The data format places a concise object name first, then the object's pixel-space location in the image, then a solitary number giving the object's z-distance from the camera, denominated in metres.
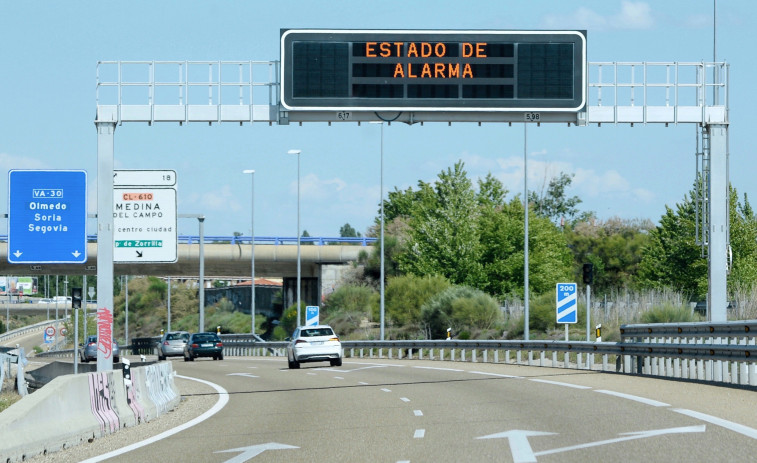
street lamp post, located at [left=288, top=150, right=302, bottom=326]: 66.75
